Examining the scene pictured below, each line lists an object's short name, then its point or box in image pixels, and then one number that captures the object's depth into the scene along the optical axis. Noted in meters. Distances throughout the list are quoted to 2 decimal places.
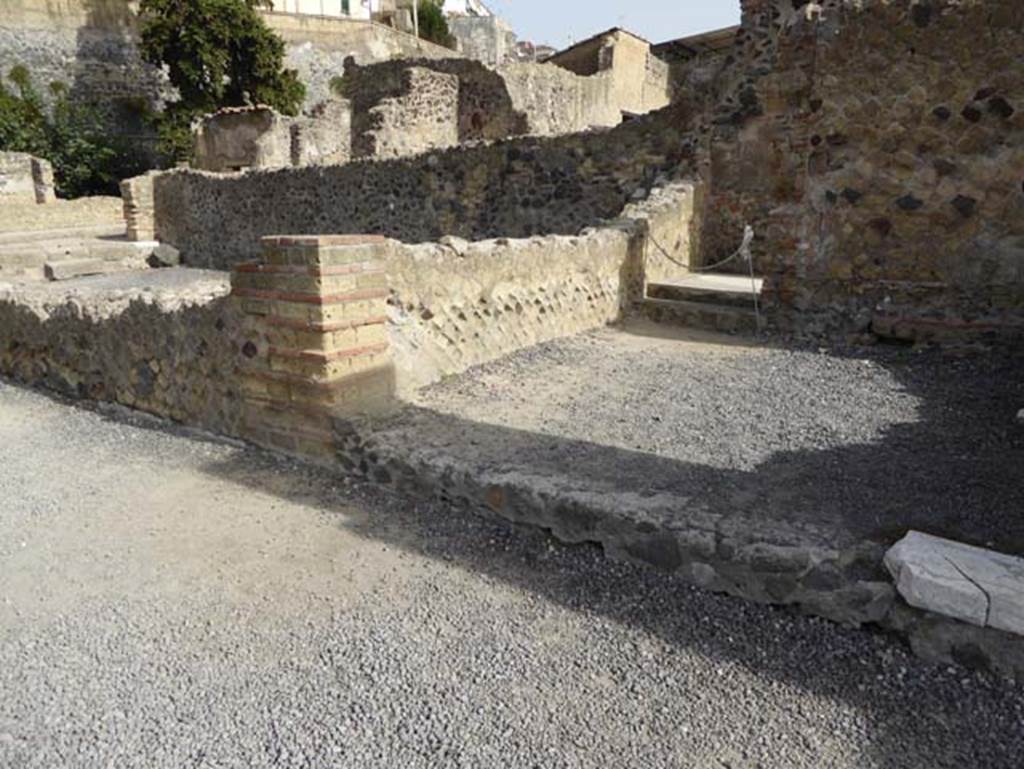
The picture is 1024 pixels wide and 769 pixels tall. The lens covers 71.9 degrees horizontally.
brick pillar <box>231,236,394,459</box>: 3.38
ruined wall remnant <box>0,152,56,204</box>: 20.16
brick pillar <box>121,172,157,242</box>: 16.31
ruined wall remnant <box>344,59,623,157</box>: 16.17
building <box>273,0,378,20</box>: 39.75
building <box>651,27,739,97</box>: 21.05
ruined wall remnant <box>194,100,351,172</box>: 18.27
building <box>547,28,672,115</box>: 19.52
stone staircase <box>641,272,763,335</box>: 6.23
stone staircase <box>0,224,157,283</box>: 12.84
